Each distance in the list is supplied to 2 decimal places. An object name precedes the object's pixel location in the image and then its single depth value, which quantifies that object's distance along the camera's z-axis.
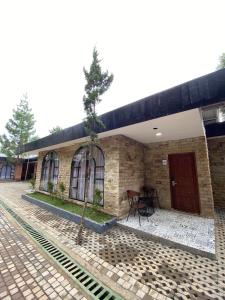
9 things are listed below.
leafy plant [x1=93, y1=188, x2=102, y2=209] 4.46
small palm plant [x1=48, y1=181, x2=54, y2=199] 6.61
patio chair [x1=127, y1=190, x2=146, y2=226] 4.38
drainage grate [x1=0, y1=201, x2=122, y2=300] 1.85
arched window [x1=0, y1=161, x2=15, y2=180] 18.39
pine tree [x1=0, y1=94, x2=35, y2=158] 17.47
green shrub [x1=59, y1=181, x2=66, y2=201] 6.05
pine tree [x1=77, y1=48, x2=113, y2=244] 3.35
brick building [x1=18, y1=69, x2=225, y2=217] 2.85
